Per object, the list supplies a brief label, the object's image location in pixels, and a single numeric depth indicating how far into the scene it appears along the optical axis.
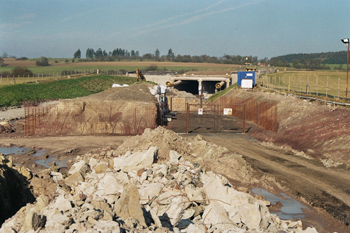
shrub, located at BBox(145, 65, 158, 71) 130.43
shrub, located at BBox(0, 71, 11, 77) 95.91
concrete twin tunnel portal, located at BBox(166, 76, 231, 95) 79.25
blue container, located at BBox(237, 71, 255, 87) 65.19
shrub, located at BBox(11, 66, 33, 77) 95.43
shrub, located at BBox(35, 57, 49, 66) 150.00
